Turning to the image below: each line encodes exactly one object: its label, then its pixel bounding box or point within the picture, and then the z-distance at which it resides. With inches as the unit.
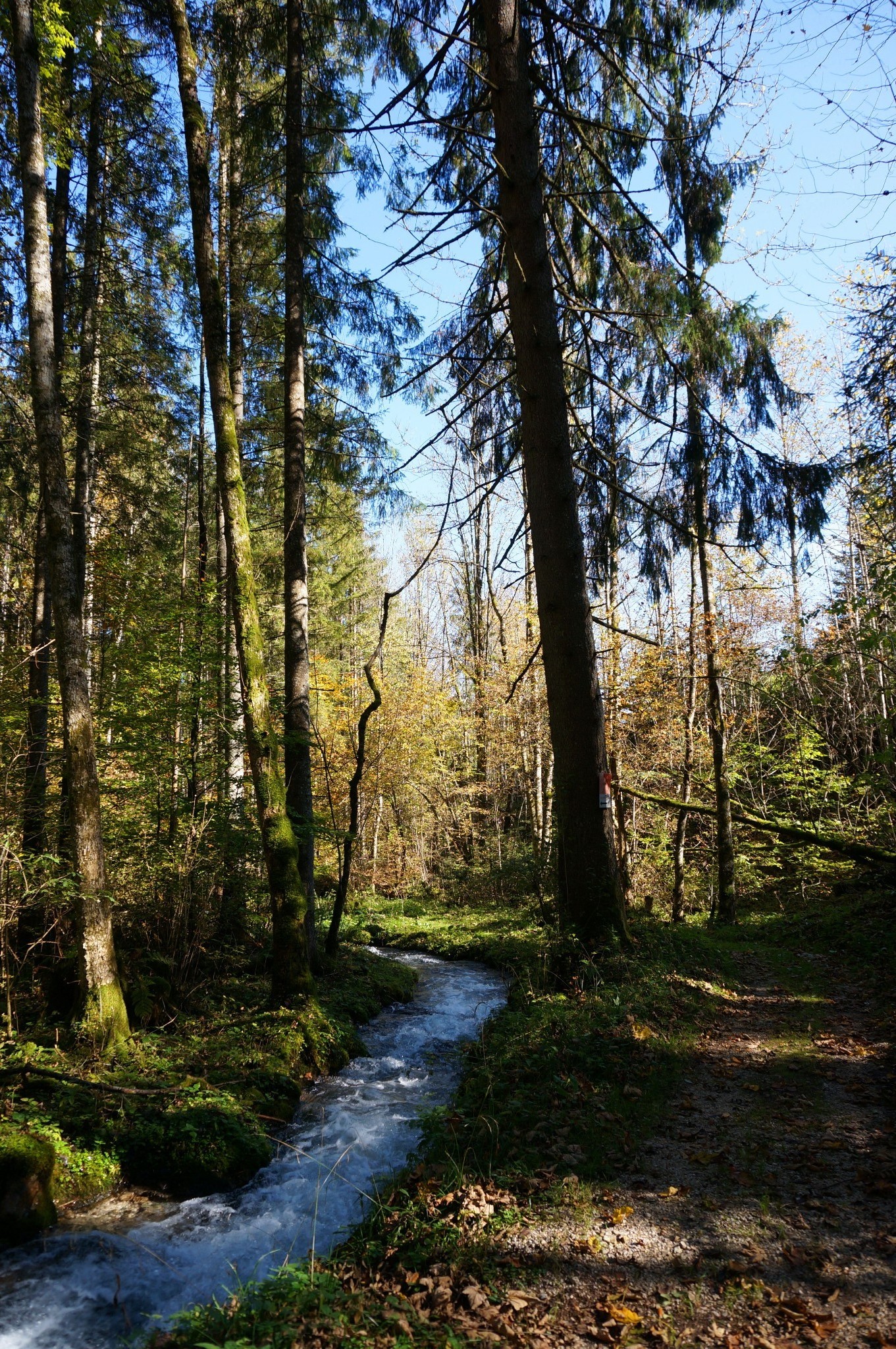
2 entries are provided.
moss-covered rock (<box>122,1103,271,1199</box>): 186.9
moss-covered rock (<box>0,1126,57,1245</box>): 162.9
